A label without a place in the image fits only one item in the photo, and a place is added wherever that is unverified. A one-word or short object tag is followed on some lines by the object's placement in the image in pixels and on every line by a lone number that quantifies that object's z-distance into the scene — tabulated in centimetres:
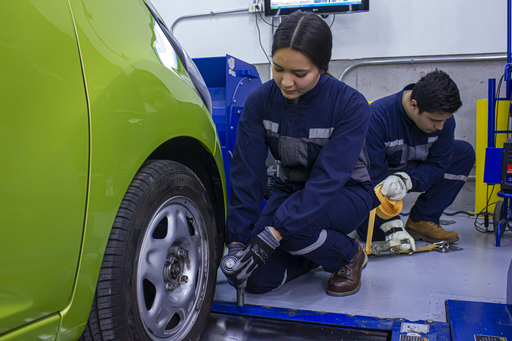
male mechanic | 202
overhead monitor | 327
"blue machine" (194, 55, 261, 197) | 231
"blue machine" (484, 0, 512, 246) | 215
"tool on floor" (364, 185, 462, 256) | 205
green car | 60
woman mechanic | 129
